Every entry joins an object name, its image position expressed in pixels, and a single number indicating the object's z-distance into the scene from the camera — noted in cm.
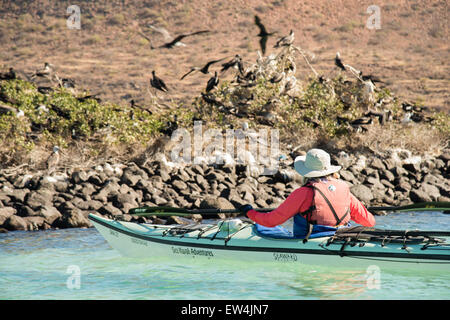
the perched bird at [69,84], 2031
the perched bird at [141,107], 1898
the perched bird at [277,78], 1861
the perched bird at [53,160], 1695
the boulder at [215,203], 1376
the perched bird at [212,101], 1870
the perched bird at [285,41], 1961
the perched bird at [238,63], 1823
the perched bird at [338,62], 1774
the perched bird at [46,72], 1842
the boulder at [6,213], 1249
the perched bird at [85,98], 1858
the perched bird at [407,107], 2234
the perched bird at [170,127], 1973
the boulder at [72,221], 1267
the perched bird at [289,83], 2061
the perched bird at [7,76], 1719
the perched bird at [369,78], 1909
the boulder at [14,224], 1232
